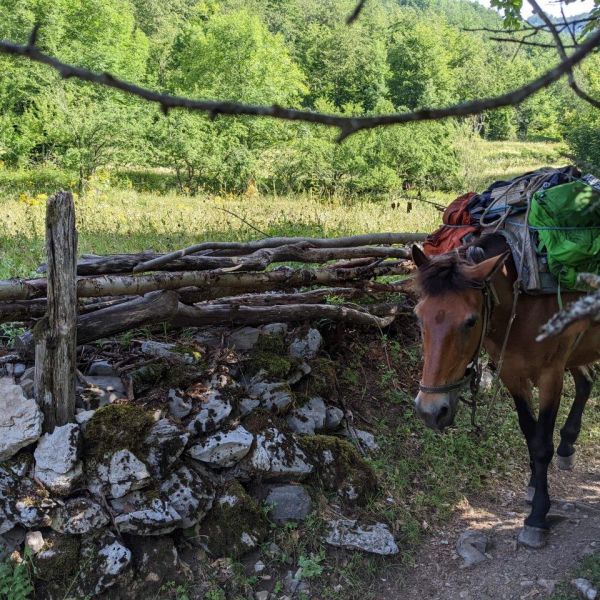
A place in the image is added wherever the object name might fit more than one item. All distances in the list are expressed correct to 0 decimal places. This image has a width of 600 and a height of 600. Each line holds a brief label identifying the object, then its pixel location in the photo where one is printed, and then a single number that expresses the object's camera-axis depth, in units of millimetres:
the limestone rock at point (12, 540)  3289
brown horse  3096
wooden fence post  3430
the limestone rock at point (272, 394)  4312
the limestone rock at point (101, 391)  3873
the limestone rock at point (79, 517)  3350
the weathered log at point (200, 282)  3805
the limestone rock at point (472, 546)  3826
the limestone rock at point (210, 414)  3908
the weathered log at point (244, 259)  4270
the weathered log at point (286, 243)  4375
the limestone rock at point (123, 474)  3504
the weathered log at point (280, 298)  4941
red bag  3955
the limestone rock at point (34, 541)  3301
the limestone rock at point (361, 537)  3768
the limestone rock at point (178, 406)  3951
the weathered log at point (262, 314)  4441
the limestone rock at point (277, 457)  3934
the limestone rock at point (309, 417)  4406
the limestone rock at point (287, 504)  3857
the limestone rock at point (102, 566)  3275
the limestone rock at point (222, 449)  3822
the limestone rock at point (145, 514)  3434
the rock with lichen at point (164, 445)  3623
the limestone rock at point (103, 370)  4184
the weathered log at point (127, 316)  4012
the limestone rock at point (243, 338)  4723
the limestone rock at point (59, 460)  3402
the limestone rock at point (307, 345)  4887
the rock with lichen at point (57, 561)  3260
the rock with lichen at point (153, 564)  3385
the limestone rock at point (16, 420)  3398
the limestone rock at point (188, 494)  3580
